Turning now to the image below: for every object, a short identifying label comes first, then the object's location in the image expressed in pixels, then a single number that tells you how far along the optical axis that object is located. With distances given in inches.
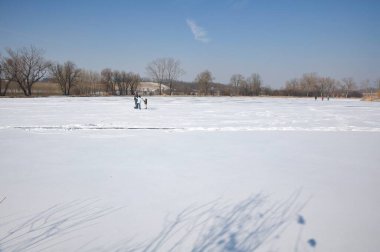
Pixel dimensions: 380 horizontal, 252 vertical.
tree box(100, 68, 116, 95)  2829.7
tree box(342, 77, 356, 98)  3406.0
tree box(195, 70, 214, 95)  3029.0
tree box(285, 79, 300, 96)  3855.8
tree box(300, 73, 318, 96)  3400.1
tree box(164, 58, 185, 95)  2834.2
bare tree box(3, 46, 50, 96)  2034.9
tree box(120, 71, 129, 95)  2888.8
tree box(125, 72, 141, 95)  2922.2
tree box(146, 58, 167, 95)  2894.9
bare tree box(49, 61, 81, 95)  2409.0
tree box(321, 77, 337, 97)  3435.0
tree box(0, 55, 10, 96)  2025.7
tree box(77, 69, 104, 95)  2822.3
